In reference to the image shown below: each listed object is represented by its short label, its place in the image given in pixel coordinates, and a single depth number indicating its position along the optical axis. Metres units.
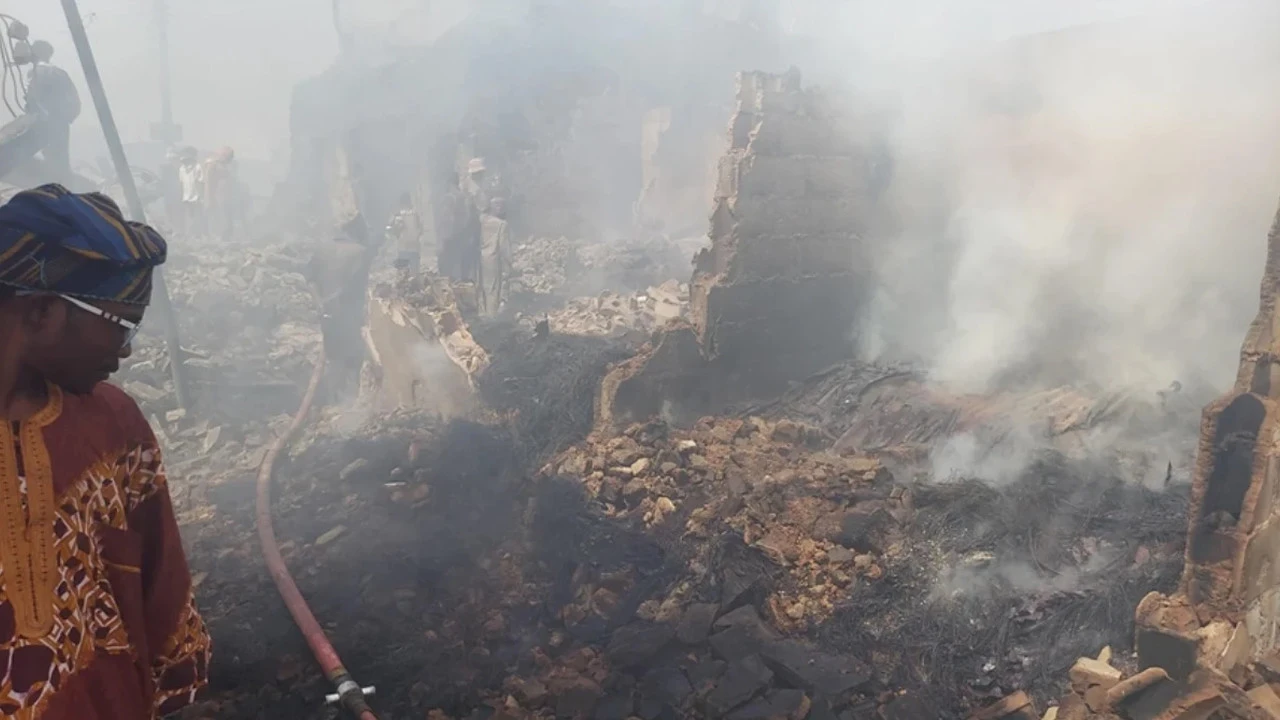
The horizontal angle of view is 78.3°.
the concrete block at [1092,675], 4.40
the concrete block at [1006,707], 4.79
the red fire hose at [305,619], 4.55
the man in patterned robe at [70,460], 1.69
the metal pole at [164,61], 38.19
